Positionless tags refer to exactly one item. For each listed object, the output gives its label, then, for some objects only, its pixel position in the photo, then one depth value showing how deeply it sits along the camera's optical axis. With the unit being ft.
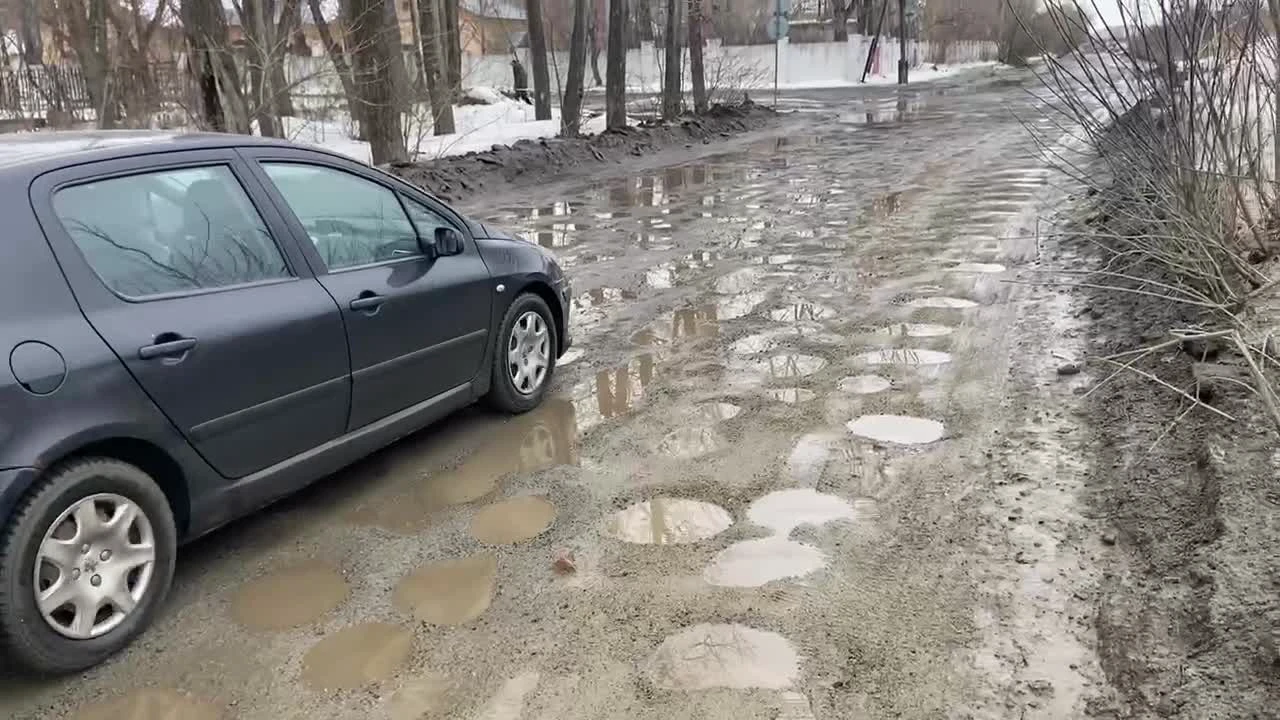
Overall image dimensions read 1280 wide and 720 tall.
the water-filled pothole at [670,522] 13.34
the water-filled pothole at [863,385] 18.51
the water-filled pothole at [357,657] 10.44
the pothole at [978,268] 27.86
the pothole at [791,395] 18.20
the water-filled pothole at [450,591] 11.65
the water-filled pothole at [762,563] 12.19
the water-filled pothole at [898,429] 16.30
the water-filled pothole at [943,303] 24.21
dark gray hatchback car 9.97
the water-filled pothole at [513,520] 13.51
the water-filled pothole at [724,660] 10.17
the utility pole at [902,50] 162.61
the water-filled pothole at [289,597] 11.66
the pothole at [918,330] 21.95
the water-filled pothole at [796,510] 13.64
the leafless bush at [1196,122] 18.25
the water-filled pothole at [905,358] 20.02
